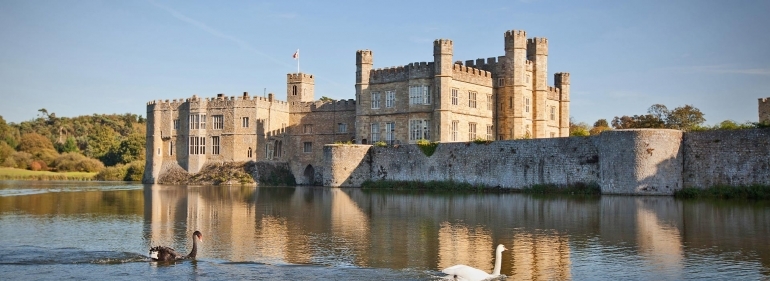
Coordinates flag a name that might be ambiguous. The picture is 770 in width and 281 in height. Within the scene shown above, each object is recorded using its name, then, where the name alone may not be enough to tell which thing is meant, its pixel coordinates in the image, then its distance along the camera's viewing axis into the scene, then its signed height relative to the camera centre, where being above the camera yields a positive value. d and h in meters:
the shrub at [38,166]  83.56 +0.85
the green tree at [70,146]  94.38 +3.35
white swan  14.28 -1.86
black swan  16.83 -1.74
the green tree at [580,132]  45.47 +2.30
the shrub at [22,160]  84.17 +1.51
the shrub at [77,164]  82.31 +1.01
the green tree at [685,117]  56.62 +3.95
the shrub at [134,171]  71.52 +0.22
